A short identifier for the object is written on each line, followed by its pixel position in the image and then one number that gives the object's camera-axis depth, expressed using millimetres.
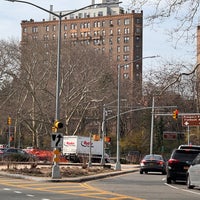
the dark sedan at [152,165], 39416
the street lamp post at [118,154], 42219
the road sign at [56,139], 27422
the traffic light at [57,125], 27359
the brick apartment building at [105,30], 153125
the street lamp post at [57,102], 26984
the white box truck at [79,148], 66062
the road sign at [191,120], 58750
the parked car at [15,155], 47219
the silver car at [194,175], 22375
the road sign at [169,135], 80112
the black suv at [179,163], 27219
